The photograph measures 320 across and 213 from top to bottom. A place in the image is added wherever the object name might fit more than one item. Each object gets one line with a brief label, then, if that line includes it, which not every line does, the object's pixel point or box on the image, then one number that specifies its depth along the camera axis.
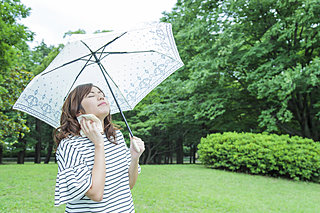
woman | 1.36
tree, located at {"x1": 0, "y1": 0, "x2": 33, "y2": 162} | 6.52
